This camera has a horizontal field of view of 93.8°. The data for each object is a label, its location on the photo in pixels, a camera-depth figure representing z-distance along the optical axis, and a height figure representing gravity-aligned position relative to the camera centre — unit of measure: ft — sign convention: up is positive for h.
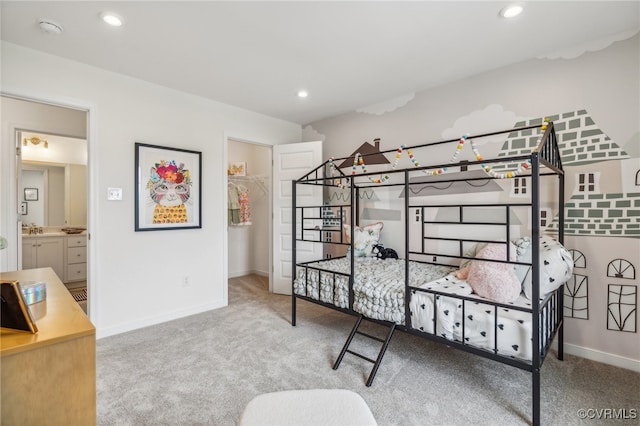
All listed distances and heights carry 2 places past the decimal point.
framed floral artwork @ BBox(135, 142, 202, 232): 9.76 +0.83
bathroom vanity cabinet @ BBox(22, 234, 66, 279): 13.73 -1.86
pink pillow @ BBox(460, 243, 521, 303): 6.18 -1.48
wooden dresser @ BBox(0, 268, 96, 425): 2.84 -1.64
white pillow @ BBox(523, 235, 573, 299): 6.48 -1.26
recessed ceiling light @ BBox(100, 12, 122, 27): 6.47 +4.28
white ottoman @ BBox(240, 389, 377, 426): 3.34 -2.32
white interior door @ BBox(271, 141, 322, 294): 13.17 +0.66
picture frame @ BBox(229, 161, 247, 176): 16.05 +2.34
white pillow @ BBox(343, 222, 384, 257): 11.02 -0.98
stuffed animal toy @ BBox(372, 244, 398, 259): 10.96 -1.51
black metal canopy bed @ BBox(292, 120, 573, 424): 5.69 -1.40
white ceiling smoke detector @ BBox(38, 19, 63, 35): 6.73 +4.28
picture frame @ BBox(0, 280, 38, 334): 3.19 -1.02
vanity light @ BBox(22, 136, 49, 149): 14.40 +3.48
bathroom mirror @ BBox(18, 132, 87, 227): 14.82 +1.66
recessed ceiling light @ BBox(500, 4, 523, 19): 6.23 +4.28
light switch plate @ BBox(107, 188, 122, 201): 9.16 +0.57
